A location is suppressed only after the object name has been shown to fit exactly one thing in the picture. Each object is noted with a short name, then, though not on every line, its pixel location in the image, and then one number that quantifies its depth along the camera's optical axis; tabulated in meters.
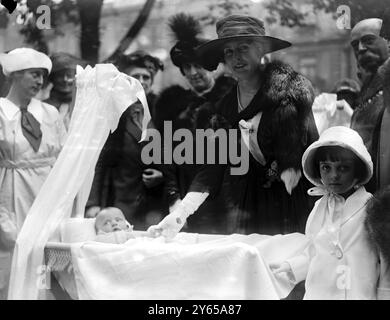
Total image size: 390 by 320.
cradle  3.44
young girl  3.40
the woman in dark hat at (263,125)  3.53
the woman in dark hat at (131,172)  3.68
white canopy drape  3.72
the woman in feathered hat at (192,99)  3.61
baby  3.67
